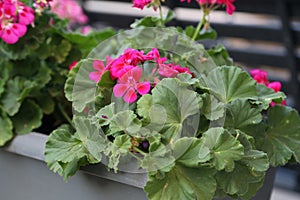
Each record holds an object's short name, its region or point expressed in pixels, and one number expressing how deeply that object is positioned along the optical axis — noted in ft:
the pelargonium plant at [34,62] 3.31
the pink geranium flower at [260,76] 3.32
